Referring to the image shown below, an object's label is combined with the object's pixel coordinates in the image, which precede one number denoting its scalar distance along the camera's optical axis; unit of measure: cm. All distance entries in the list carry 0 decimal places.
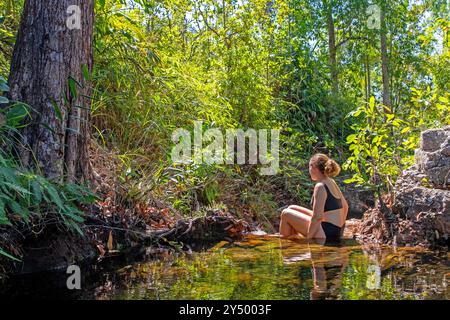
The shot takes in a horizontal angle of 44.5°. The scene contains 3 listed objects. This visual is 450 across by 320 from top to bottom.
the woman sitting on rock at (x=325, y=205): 617
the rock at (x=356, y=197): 1009
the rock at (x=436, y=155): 554
